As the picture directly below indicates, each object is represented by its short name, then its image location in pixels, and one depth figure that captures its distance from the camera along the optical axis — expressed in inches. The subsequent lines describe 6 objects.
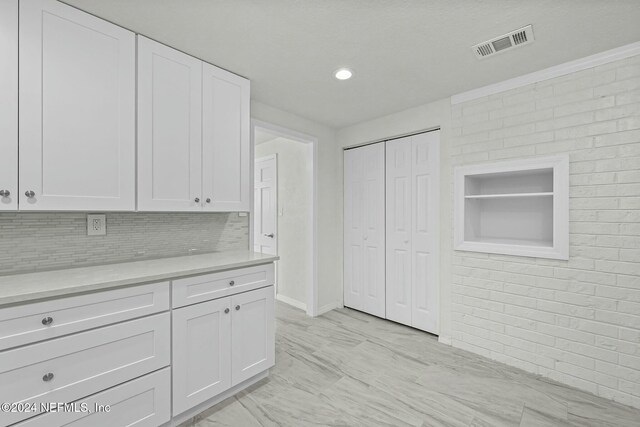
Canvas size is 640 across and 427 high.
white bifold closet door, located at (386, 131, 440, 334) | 117.6
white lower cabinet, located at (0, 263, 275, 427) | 48.5
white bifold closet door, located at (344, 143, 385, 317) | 136.6
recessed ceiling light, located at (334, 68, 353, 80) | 88.5
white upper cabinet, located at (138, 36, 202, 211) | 70.6
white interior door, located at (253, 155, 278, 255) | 165.9
